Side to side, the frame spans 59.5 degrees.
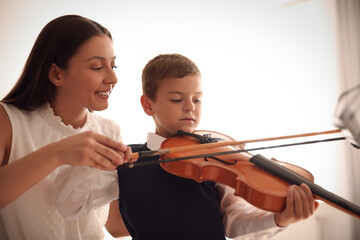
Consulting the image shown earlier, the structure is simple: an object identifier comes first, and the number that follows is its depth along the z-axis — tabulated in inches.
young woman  43.8
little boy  37.8
